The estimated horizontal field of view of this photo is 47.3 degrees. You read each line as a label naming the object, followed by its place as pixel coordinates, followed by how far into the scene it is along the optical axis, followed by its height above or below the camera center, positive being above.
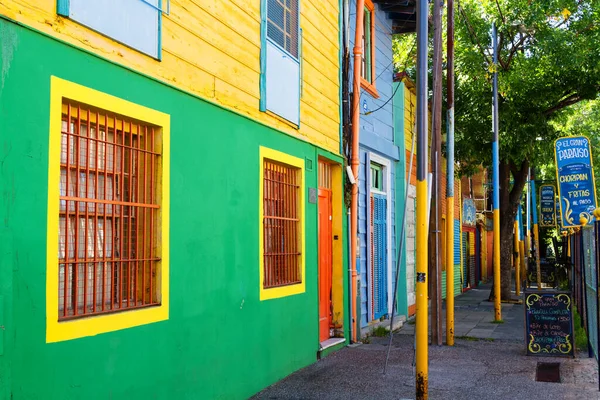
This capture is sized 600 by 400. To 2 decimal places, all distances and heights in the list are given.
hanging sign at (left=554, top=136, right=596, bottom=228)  10.50 +0.97
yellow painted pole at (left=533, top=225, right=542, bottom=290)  17.36 -0.10
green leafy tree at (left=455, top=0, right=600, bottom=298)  16.20 +4.09
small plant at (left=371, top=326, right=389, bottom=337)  12.14 -1.60
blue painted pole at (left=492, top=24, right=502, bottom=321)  13.44 +0.87
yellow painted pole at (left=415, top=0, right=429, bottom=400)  6.41 +0.30
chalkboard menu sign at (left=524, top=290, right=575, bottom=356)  9.84 -1.20
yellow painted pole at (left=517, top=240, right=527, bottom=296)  29.19 -0.45
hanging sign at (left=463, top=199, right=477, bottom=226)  24.94 +1.06
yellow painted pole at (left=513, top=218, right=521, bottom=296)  28.84 -0.28
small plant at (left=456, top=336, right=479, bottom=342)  11.91 -1.72
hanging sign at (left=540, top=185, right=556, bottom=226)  20.62 +0.97
